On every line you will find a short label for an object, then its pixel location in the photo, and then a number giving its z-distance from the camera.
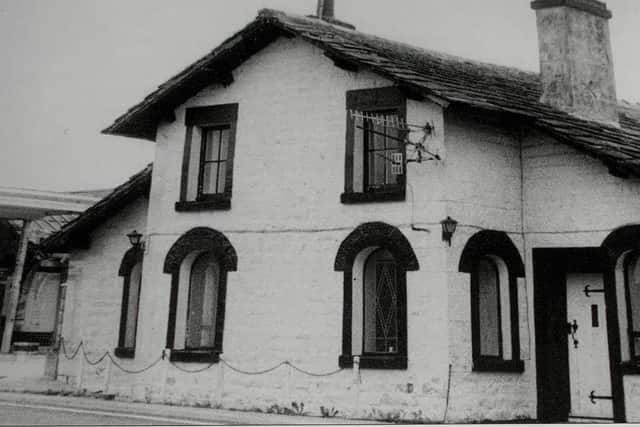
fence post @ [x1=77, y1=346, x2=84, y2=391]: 16.03
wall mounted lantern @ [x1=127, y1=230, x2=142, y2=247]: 15.38
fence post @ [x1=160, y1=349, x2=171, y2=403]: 13.78
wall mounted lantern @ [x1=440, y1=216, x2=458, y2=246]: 11.88
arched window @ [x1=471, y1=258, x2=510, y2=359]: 12.46
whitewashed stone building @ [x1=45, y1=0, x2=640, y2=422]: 11.98
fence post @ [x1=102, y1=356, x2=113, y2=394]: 15.58
